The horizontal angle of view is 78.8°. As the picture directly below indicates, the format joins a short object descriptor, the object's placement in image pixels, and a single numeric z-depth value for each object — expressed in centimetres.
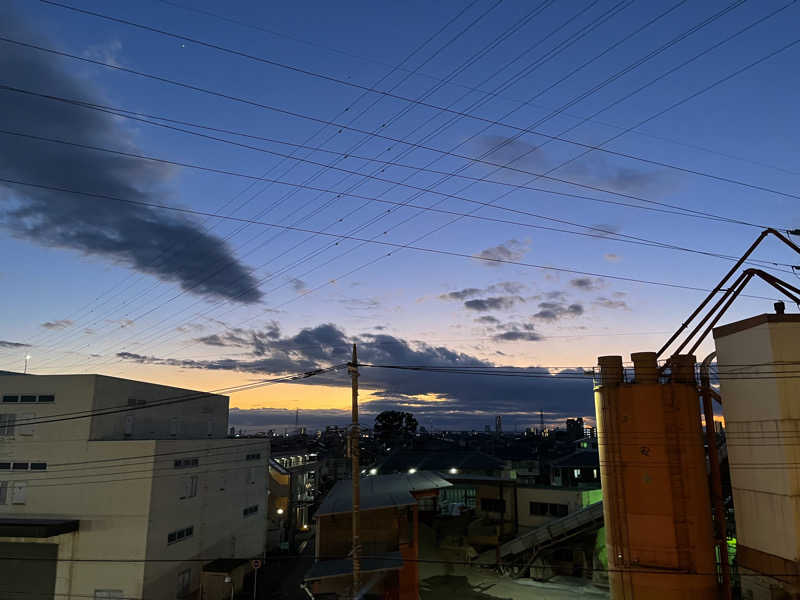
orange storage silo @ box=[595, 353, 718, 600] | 2227
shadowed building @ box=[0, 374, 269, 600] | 2934
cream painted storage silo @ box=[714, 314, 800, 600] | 2148
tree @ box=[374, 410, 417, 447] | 10525
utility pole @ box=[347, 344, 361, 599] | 1854
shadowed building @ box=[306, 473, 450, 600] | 2545
